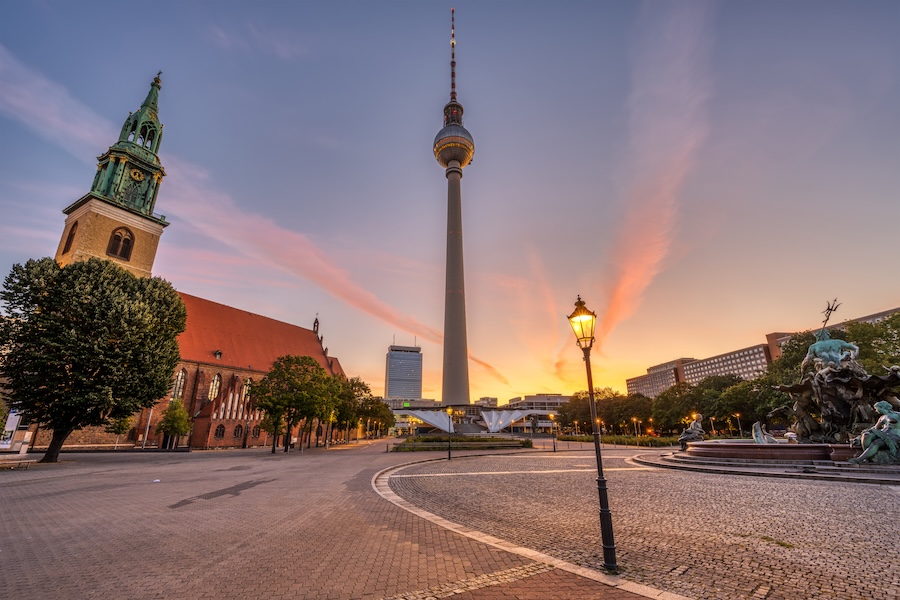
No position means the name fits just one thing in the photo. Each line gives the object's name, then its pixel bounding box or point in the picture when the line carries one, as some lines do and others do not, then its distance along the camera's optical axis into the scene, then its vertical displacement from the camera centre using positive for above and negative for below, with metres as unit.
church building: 42.28 +17.21
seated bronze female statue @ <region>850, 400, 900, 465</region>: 14.50 -0.58
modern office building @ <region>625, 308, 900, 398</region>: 171.40 +28.46
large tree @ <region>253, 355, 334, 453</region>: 36.72 +2.71
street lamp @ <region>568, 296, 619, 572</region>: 6.37 +1.76
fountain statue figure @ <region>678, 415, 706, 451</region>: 27.03 -0.68
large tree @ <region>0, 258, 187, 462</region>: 24.28 +4.61
